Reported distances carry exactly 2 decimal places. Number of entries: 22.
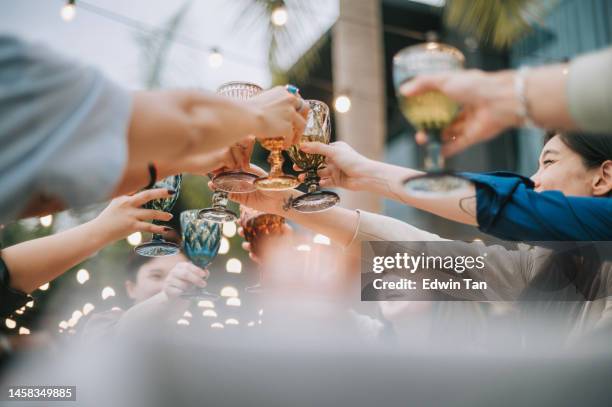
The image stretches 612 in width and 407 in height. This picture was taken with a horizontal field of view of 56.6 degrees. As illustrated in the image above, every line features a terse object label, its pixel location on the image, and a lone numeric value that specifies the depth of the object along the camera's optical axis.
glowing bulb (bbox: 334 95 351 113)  2.89
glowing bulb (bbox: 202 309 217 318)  1.77
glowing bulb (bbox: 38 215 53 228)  1.81
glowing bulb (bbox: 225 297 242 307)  1.82
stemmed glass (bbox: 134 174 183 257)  1.34
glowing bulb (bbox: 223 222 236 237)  2.02
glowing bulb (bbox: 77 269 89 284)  1.83
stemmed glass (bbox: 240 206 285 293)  1.63
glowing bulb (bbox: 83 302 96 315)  1.81
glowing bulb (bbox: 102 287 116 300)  1.90
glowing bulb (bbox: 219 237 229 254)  1.96
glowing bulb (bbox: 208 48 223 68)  3.49
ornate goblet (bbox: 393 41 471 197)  0.95
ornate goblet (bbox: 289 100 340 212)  1.28
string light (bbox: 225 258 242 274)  2.00
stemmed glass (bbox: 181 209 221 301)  1.59
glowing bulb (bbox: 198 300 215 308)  1.81
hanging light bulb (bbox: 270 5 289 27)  3.74
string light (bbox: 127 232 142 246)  1.95
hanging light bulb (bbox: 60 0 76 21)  2.93
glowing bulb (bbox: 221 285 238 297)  1.91
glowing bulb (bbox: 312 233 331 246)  1.87
